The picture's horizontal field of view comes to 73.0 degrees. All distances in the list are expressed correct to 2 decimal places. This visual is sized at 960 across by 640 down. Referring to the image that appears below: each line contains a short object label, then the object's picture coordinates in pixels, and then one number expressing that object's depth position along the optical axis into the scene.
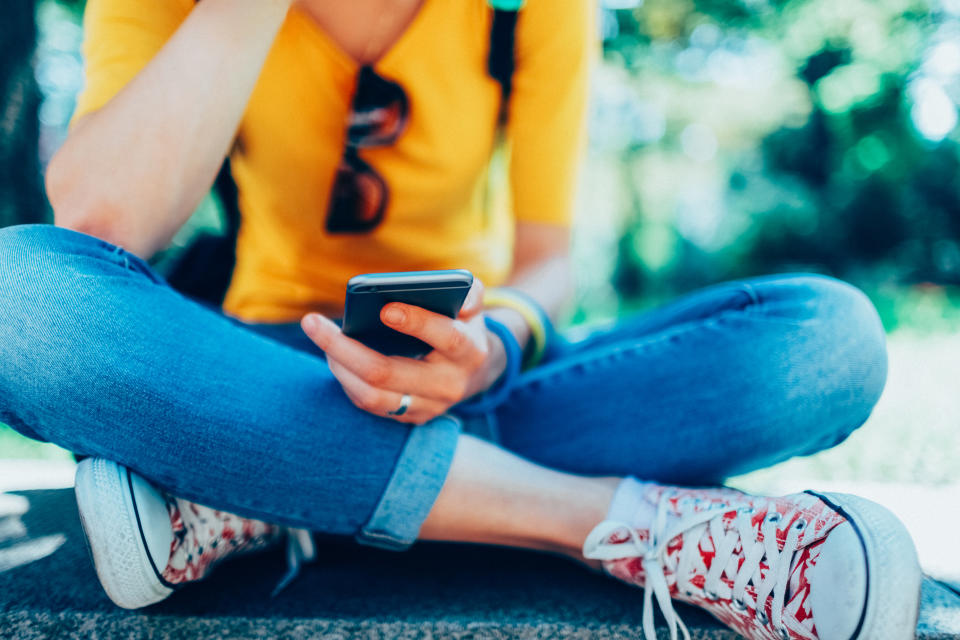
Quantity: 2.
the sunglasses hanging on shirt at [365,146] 1.23
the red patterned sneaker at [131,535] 0.78
